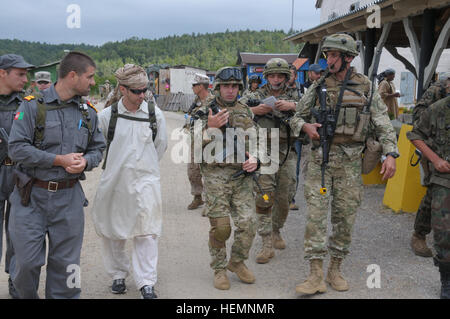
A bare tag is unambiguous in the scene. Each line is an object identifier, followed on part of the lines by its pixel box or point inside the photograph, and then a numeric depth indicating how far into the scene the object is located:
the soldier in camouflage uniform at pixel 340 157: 4.45
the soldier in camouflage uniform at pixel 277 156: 5.36
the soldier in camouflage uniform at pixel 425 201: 5.29
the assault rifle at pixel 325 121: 4.45
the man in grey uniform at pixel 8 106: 4.23
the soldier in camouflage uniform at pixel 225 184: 4.42
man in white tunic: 4.12
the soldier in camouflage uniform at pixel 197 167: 7.49
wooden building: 7.84
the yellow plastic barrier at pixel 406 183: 7.21
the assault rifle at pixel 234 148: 4.45
